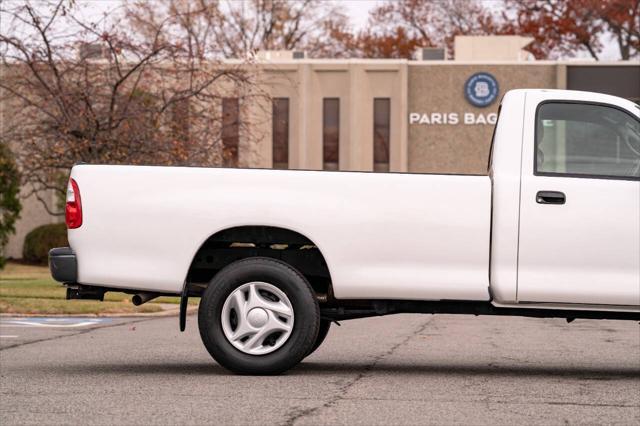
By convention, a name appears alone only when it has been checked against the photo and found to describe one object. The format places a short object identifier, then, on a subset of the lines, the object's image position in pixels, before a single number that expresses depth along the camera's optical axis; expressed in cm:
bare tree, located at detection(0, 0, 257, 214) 2541
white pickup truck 945
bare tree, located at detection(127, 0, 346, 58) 5981
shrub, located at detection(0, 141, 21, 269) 3934
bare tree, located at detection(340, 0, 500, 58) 6369
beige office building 5006
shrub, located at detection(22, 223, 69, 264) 4600
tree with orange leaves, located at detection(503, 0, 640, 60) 5572
